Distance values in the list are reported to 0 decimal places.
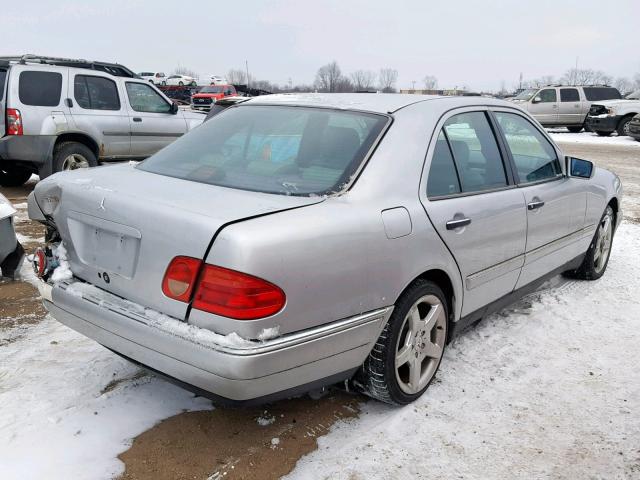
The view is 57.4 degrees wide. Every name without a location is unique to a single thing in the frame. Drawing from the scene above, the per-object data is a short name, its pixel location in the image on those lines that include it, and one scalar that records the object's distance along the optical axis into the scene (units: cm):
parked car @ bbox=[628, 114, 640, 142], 1852
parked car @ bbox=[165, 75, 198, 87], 4900
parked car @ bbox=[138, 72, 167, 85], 4974
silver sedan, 221
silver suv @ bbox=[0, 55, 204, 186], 776
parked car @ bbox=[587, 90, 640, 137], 2056
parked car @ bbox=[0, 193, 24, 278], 447
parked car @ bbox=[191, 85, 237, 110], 3103
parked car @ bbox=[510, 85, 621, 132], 2323
